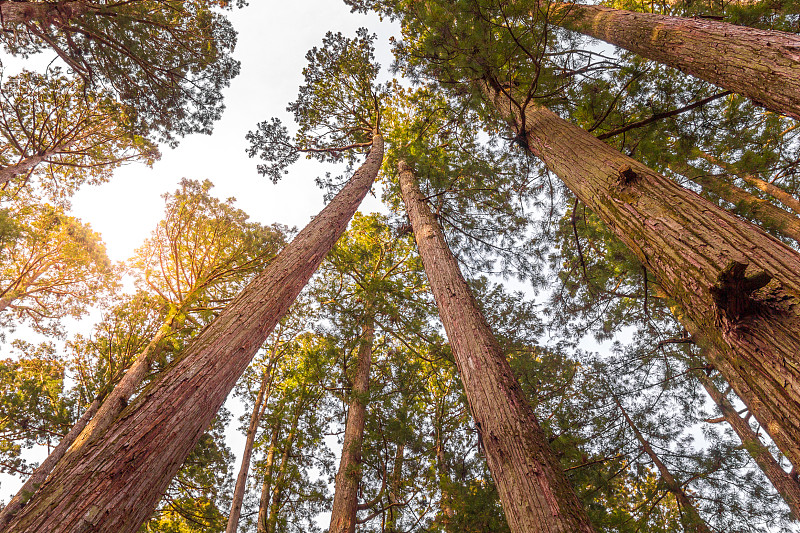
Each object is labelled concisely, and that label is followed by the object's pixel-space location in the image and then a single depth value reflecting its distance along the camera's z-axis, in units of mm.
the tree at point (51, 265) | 9492
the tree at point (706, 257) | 1351
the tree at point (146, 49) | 6078
